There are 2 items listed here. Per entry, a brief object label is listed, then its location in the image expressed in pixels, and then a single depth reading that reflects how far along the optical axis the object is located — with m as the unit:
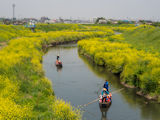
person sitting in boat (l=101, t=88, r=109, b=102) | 27.98
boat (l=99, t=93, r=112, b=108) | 27.73
